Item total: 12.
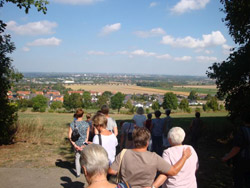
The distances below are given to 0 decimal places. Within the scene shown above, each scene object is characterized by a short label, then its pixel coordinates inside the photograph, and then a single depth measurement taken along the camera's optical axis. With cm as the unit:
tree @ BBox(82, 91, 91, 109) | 6370
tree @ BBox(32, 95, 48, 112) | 5288
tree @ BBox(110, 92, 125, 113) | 6750
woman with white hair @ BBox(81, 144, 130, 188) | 191
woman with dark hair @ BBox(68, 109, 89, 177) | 533
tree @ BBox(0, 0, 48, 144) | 798
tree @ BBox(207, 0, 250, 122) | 920
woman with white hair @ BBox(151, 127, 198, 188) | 279
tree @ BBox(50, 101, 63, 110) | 6130
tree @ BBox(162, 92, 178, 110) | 6275
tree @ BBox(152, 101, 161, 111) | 6344
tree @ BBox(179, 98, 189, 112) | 5720
